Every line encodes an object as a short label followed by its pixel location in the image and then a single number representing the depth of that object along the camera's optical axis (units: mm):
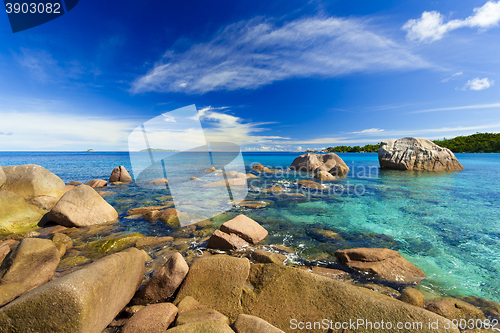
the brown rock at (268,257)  4712
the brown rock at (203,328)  2379
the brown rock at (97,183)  15388
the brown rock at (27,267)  3340
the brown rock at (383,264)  4348
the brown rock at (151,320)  2623
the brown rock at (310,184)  15912
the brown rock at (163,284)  3449
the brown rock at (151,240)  5876
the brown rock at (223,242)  5590
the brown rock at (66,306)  2188
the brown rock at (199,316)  2699
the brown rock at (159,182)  17000
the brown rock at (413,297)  3491
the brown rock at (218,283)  3264
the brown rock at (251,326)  2469
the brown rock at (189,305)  3131
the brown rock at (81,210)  6957
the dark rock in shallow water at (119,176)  18584
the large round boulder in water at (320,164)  24131
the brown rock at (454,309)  3230
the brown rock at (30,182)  8797
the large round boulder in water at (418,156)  27141
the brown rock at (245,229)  5965
